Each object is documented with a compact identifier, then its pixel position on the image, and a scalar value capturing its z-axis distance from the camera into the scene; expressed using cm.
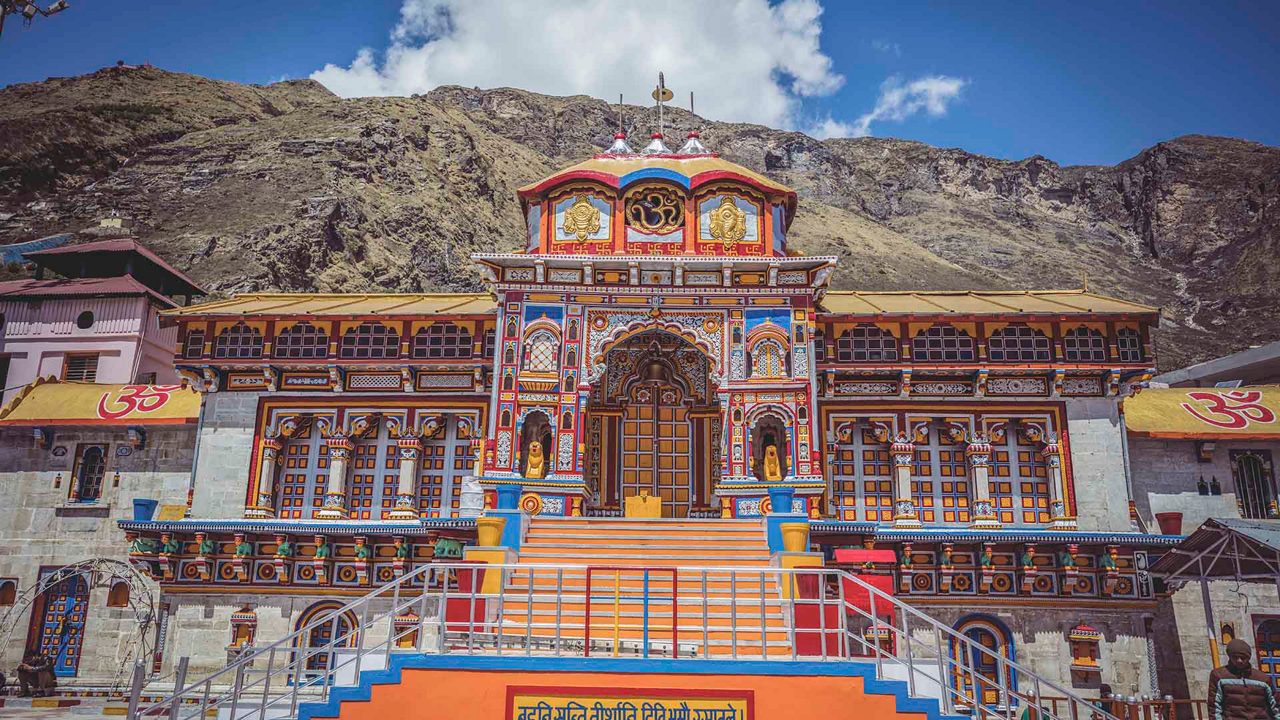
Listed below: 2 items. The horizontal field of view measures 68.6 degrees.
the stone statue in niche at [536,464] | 1988
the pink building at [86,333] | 3161
